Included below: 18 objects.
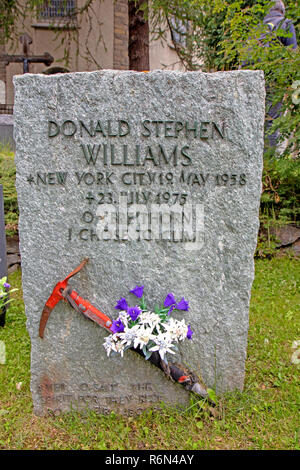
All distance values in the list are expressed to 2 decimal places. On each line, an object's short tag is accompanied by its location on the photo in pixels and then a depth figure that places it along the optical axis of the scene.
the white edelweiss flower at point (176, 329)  2.22
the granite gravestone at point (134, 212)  2.22
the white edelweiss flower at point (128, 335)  2.18
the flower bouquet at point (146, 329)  2.18
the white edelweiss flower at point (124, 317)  2.22
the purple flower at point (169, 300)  2.28
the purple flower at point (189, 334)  2.28
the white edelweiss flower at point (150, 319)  2.21
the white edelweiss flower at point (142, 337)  2.15
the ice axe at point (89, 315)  2.27
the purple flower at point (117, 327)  2.22
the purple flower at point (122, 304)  2.27
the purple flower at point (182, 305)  2.27
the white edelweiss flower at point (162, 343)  2.17
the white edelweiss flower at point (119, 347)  2.19
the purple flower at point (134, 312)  2.22
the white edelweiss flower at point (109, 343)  2.24
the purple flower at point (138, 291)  2.27
